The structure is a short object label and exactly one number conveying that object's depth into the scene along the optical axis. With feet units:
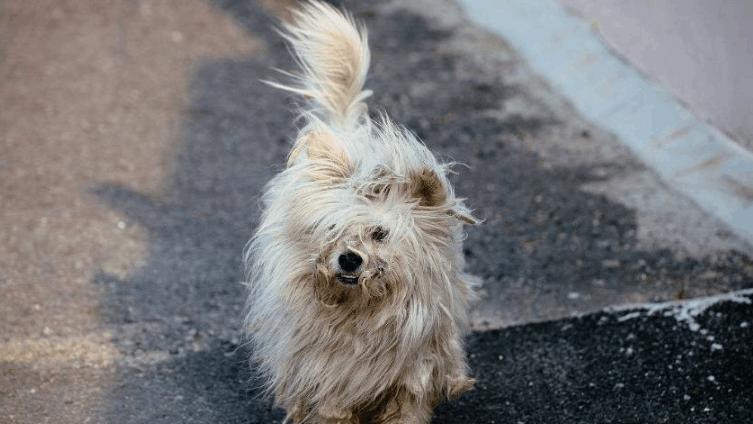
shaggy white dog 13.14
